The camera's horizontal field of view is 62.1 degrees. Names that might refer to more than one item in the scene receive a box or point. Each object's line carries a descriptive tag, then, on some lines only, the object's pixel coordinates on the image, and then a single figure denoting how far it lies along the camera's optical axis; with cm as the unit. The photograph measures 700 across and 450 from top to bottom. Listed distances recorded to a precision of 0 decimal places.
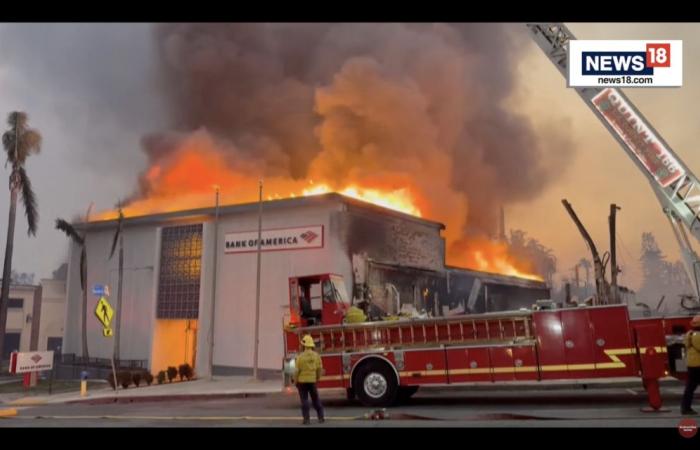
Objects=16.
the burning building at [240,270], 2291
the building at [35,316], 5103
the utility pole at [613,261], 1452
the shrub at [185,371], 2418
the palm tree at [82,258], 3023
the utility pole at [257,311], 2093
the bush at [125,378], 2121
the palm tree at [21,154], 3148
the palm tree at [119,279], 2832
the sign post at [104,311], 1744
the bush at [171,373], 2369
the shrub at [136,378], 2155
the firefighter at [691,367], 934
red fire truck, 1048
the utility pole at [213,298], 2249
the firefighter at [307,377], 1004
